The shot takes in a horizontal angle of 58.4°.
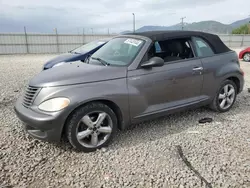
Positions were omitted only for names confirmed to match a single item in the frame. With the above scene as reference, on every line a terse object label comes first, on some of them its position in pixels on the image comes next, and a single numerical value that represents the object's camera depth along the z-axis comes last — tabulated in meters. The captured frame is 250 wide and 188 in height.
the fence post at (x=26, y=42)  22.06
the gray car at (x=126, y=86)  2.97
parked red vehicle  13.48
